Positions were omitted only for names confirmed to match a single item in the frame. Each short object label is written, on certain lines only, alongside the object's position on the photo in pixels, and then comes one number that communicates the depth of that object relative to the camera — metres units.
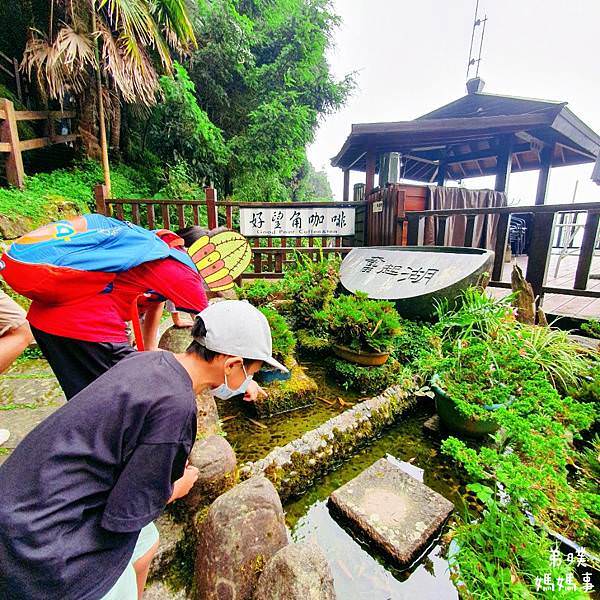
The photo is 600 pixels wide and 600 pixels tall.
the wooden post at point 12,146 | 5.49
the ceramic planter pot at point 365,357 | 3.26
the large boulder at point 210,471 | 1.68
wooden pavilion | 6.16
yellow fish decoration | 3.38
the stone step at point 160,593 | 1.42
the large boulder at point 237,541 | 1.35
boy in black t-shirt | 0.88
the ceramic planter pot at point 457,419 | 2.37
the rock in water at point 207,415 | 2.31
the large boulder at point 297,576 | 1.20
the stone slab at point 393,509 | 1.71
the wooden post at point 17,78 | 8.14
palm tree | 6.79
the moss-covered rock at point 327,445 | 2.01
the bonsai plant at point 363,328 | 3.17
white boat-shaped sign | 3.71
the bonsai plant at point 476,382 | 2.24
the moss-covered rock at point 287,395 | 2.82
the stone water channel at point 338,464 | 1.61
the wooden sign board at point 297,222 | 6.48
